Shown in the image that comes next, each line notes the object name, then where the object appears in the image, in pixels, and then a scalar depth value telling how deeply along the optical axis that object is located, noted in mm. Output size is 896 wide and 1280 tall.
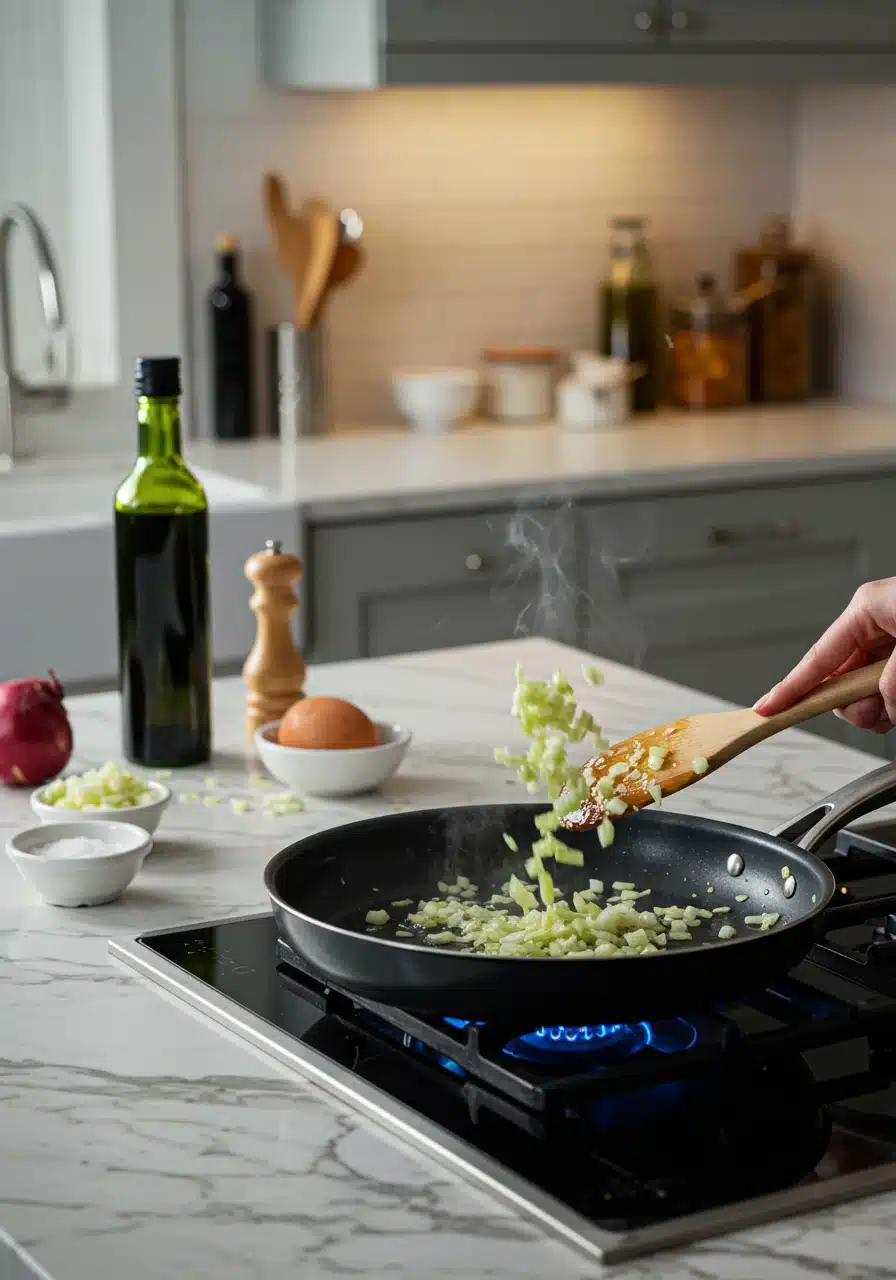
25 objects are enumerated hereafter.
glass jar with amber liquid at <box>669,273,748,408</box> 3715
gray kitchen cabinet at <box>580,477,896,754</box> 3070
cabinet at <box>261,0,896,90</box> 3059
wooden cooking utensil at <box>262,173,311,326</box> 3389
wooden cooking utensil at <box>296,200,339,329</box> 3354
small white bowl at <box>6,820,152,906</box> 1292
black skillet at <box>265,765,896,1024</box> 956
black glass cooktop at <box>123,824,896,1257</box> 879
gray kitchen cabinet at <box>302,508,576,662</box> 2871
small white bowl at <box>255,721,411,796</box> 1546
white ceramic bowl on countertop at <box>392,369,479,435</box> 3506
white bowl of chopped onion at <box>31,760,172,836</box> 1427
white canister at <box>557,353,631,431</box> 3525
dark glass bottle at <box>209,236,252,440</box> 3377
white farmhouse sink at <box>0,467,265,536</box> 3166
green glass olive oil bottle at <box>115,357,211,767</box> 1630
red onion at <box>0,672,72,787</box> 1577
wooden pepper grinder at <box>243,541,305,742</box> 1750
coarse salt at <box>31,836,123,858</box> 1333
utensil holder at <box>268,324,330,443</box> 3385
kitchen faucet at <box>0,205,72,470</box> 3057
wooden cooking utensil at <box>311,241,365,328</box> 3379
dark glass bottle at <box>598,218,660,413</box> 3721
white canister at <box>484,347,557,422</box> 3617
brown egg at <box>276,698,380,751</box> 1574
